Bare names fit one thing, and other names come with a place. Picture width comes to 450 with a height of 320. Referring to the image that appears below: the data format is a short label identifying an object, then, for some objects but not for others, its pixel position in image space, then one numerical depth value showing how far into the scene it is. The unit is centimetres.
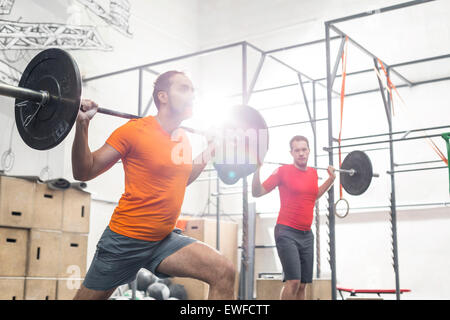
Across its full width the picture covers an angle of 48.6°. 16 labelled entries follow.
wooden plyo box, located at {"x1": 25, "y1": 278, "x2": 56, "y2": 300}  439
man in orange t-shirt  200
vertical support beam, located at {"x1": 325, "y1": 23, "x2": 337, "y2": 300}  418
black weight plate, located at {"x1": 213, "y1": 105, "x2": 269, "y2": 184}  288
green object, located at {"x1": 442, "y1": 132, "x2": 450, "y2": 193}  357
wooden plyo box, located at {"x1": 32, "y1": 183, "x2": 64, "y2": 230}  451
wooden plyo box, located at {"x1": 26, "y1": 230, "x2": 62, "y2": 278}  442
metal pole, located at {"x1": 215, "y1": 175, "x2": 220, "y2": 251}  639
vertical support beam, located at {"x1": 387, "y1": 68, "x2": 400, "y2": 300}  528
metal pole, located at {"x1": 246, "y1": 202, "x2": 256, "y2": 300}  675
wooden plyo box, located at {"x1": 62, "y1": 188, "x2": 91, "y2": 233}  482
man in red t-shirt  363
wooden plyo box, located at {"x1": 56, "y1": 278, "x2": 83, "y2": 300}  470
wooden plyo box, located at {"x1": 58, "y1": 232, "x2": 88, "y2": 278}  476
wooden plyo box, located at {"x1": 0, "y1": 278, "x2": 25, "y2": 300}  416
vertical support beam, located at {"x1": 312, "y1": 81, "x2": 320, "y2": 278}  606
